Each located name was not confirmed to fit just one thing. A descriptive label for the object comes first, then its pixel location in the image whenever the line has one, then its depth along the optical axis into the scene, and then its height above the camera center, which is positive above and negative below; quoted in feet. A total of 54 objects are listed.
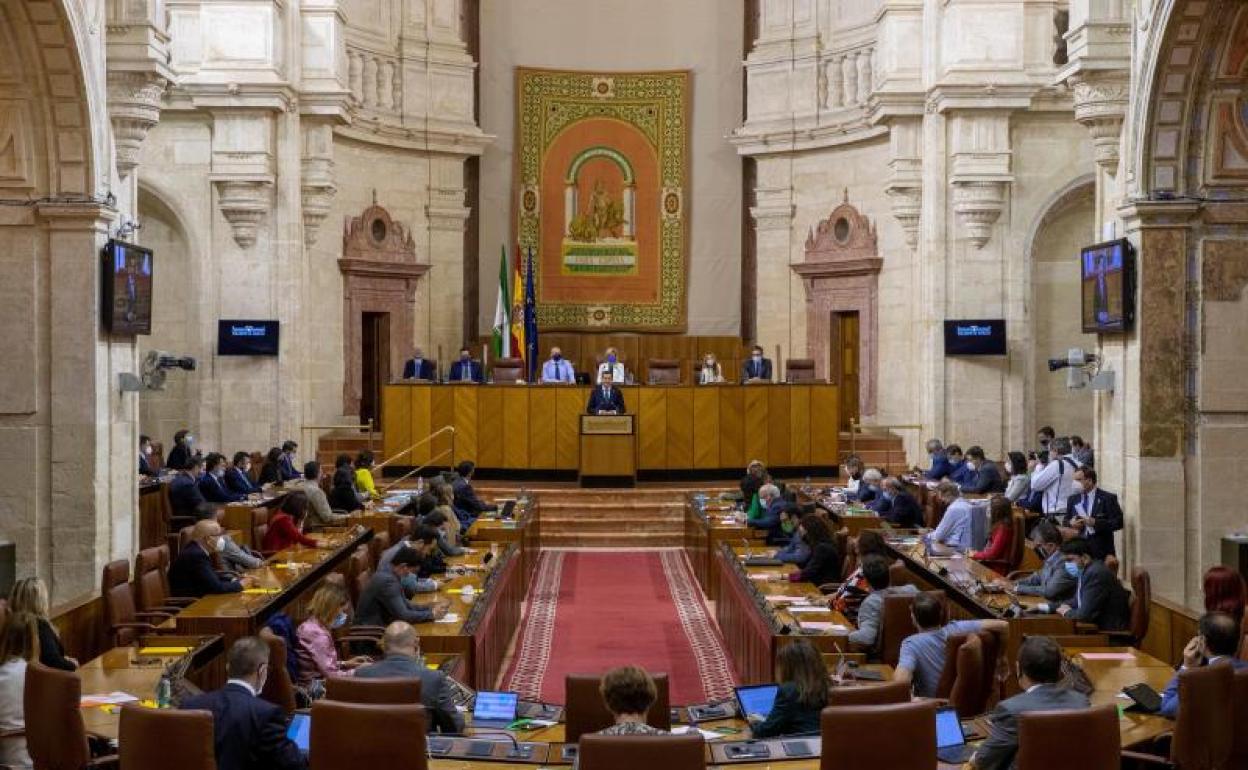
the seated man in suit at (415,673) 21.86 -4.26
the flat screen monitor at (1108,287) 40.24 +2.62
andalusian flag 77.87 +3.04
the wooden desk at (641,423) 67.77 -1.81
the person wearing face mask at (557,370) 73.00 +0.60
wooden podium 65.77 -2.83
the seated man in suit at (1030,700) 19.17 -4.12
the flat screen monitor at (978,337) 66.39 +2.00
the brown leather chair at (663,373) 71.20 +0.46
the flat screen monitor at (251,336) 67.36 +2.04
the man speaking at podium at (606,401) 66.13 -0.80
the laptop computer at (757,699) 21.89 -4.59
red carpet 37.04 -7.09
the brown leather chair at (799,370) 72.13 +0.61
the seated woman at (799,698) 20.99 -4.35
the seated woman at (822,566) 37.29 -4.51
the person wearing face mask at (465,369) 72.43 +0.64
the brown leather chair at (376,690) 20.49 -4.16
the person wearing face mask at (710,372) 73.41 +0.52
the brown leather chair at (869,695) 19.67 -4.07
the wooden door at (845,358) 78.74 +1.28
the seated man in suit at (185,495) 49.85 -3.69
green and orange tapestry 85.15 +10.02
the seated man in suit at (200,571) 33.78 -4.24
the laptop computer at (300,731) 20.20 -4.68
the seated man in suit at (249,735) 19.31 -4.48
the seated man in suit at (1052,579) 32.30 -4.23
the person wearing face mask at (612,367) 71.07 +0.73
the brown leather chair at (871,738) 17.87 -4.17
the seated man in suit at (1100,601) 30.58 -4.40
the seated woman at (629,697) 17.98 -3.72
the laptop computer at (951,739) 20.04 -4.73
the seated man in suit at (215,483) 52.08 -3.45
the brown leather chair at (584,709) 21.03 -4.51
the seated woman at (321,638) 26.48 -4.46
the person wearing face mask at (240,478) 53.98 -3.40
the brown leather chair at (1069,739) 18.11 -4.27
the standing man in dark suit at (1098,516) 40.50 -3.57
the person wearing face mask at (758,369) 71.51 +0.65
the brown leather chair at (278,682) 24.35 -4.81
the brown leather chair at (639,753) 16.74 -4.07
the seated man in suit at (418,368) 72.02 +0.68
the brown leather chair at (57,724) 20.75 -4.68
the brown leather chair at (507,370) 71.92 +0.59
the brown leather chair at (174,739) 18.37 -4.31
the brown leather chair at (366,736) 18.30 -4.27
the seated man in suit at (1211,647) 22.18 -3.93
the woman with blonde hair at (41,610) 24.35 -3.65
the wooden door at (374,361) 78.12 +1.10
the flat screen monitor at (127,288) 39.68 +2.53
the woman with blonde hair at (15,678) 22.18 -4.35
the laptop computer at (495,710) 22.39 -4.86
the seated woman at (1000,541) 40.88 -4.27
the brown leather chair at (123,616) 30.63 -4.83
